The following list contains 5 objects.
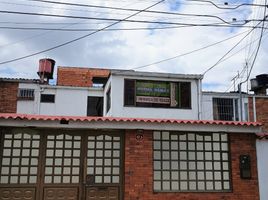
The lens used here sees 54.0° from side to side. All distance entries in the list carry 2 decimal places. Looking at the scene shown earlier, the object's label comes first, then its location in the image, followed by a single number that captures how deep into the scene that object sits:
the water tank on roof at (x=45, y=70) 17.83
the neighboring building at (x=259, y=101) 16.55
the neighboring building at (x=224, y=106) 15.95
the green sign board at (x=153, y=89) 13.67
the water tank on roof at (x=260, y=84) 17.65
